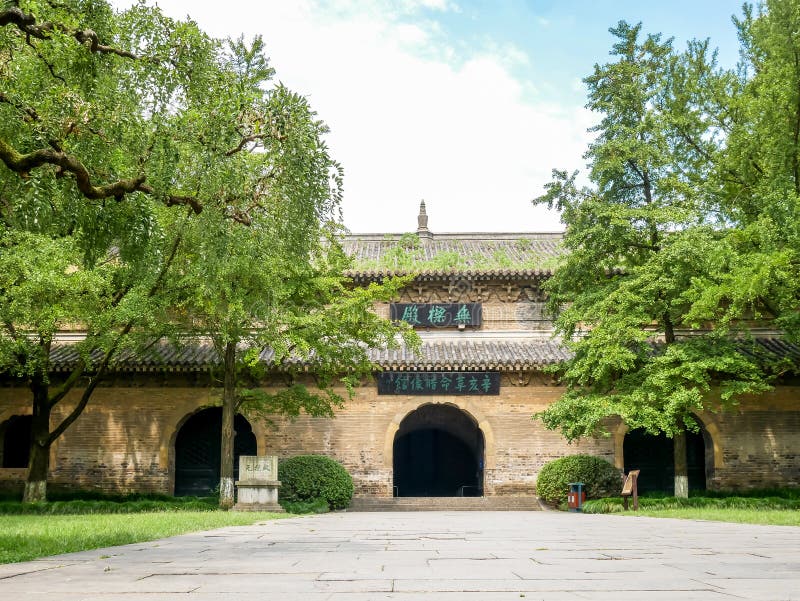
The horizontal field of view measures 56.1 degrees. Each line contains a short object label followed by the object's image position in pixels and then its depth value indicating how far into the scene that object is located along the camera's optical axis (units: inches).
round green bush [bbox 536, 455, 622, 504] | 718.5
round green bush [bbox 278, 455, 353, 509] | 686.5
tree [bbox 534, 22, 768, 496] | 624.1
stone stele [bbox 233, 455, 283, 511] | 619.8
